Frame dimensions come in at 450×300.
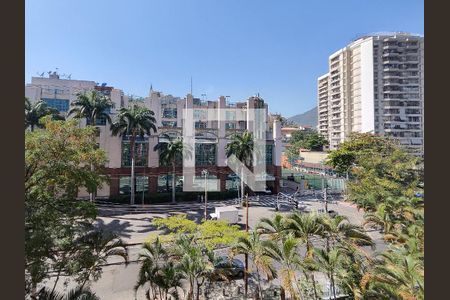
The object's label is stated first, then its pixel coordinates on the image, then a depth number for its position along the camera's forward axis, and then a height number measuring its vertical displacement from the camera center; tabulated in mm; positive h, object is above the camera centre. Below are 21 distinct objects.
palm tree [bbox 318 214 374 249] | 13078 -3902
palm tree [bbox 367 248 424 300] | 7992 -4022
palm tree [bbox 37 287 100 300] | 8090 -4657
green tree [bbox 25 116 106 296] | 7922 -1655
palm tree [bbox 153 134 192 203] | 35375 +221
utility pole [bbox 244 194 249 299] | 13225 -6091
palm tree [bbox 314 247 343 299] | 11281 -4615
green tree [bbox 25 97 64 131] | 32594 +4955
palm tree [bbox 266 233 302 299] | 10867 -4531
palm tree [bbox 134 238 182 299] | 11438 -5037
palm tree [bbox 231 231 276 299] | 11688 -4569
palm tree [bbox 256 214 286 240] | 13883 -3806
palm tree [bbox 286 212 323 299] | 13391 -3698
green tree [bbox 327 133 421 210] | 25406 -2462
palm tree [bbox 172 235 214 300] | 11430 -4723
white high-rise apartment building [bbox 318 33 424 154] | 77062 +19297
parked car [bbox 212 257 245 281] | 15916 -7032
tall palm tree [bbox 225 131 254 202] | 36188 +879
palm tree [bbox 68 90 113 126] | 33469 +5848
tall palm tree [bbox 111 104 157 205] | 33625 +3708
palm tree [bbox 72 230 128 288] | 10031 -3885
